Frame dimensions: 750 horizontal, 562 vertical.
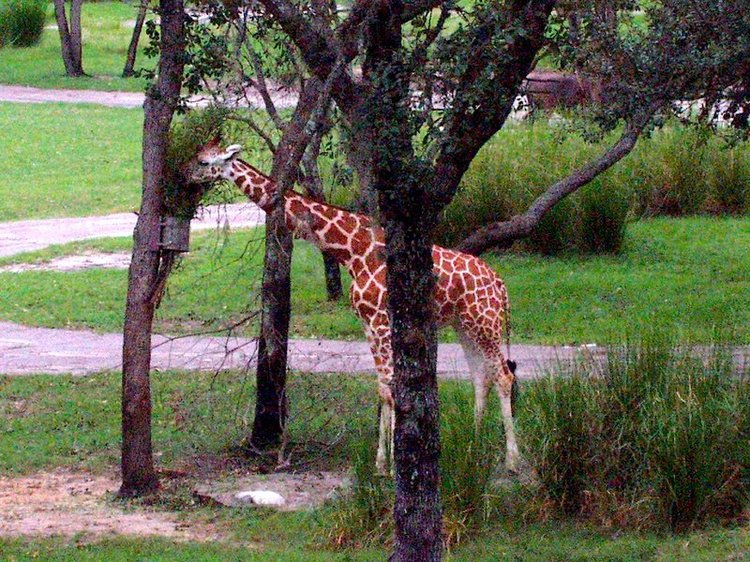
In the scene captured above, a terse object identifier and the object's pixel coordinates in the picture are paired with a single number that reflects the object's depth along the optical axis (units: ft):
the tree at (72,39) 243.60
